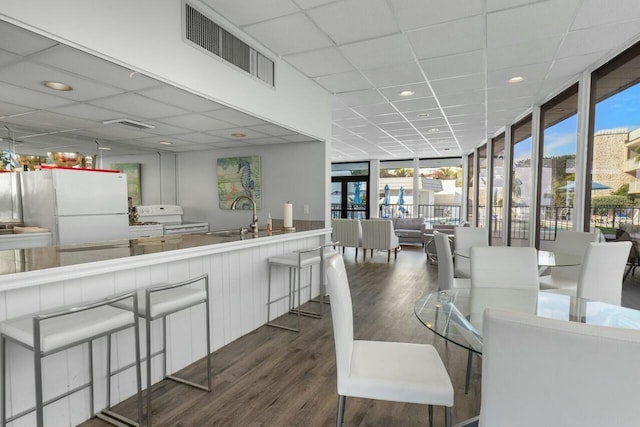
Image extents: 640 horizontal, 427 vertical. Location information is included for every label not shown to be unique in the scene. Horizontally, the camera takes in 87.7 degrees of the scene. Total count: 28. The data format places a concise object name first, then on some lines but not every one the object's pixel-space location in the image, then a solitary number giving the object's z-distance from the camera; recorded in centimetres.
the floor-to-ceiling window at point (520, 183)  571
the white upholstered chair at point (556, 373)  80
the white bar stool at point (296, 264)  328
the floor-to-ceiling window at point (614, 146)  315
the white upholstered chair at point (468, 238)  420
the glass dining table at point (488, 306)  158
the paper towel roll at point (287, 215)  389
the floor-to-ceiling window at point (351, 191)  1147
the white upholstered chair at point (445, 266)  322
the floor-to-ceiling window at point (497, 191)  702
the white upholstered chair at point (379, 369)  138
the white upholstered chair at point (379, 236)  725
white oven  507
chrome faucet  365
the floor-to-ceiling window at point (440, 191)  1105
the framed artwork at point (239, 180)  484
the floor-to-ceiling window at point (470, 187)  980
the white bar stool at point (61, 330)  134
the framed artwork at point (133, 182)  588
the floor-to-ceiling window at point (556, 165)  431
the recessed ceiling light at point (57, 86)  236
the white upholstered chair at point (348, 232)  762
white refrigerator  361
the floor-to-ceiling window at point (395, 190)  1151
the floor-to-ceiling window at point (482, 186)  845
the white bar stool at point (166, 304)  181
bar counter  167
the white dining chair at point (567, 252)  332
